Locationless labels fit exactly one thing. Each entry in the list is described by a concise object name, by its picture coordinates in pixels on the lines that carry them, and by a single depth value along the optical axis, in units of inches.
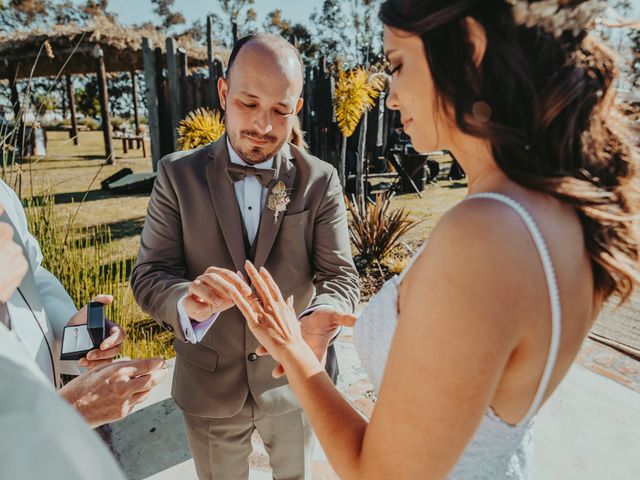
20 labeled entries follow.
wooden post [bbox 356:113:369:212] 291.3
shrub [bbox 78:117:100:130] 1087.0
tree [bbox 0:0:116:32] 1320.1
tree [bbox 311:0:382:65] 1407.5
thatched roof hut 513.3
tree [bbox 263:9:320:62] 1547.7
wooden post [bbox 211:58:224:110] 351.3
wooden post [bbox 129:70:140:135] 799.6
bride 33.3
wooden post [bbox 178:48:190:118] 372.8
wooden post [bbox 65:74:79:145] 707.1
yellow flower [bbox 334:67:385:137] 248.1
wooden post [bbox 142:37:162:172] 378.9
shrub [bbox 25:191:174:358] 126.5
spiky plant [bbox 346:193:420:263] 223.5
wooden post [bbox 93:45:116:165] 514.0
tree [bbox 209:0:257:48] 1556.3
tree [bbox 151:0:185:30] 1609.3
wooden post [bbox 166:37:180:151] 374.0
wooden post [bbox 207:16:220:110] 353.3
